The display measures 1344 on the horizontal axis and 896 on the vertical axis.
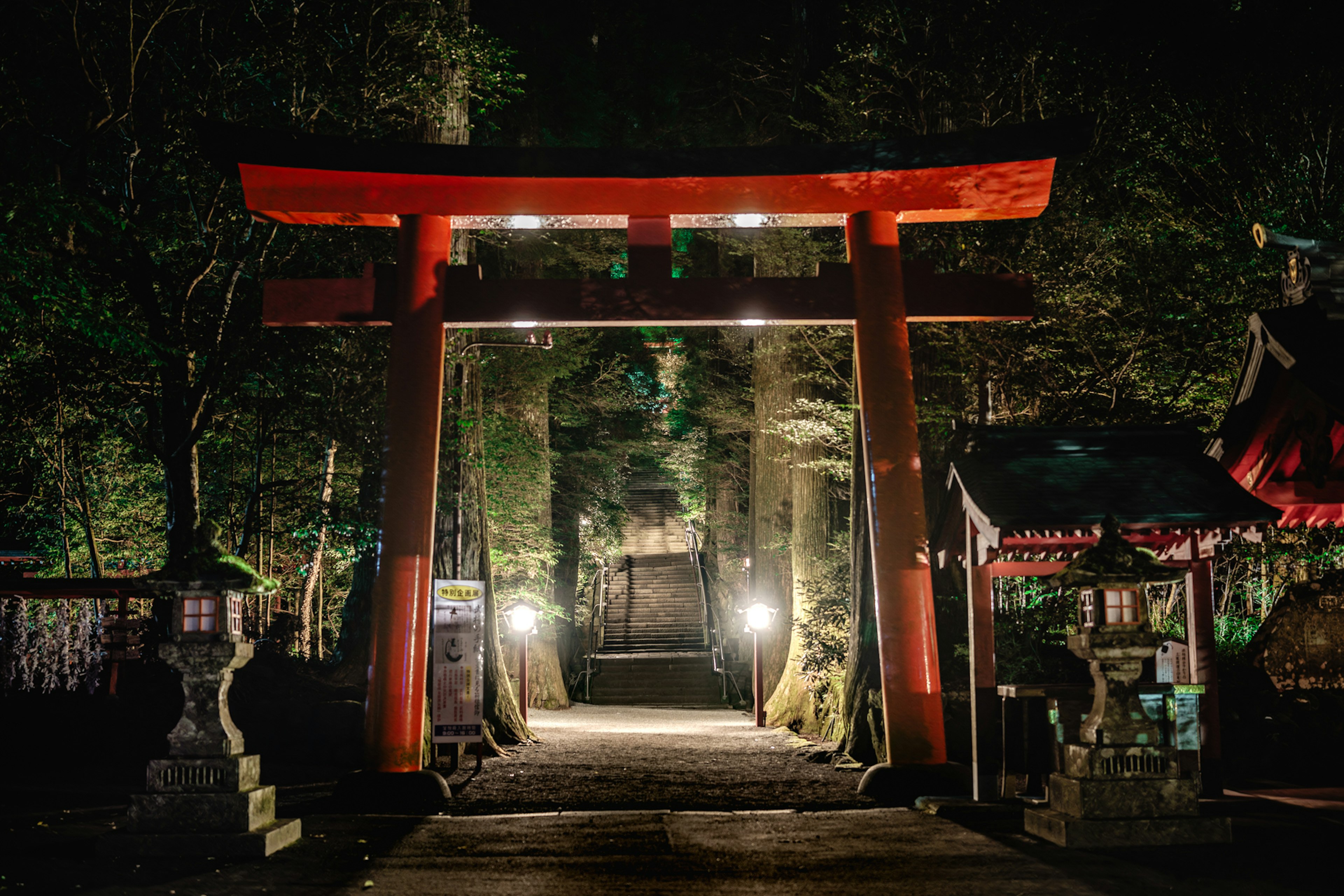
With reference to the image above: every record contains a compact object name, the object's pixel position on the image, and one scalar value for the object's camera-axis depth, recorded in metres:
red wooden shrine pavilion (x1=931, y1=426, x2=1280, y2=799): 6.92
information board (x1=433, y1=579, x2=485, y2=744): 8.93
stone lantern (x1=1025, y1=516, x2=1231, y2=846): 5.46
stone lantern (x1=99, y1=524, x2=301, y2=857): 5.53
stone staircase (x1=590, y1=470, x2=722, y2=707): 22.14
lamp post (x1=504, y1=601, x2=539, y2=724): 14.85
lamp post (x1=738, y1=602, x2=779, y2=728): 15.79
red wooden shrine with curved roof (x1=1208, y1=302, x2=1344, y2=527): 6.89
